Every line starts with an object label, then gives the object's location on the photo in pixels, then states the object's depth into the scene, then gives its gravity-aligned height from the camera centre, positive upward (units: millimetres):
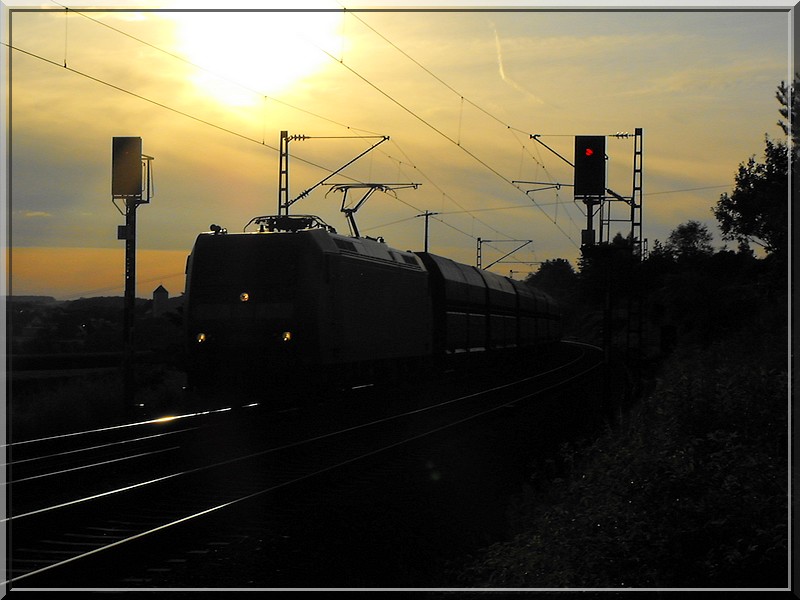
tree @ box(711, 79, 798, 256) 35969 +4956
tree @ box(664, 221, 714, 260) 126150 +10994
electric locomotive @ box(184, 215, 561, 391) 20234 +212
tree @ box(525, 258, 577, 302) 166375 +7142
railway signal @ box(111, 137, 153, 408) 21938 +2710
